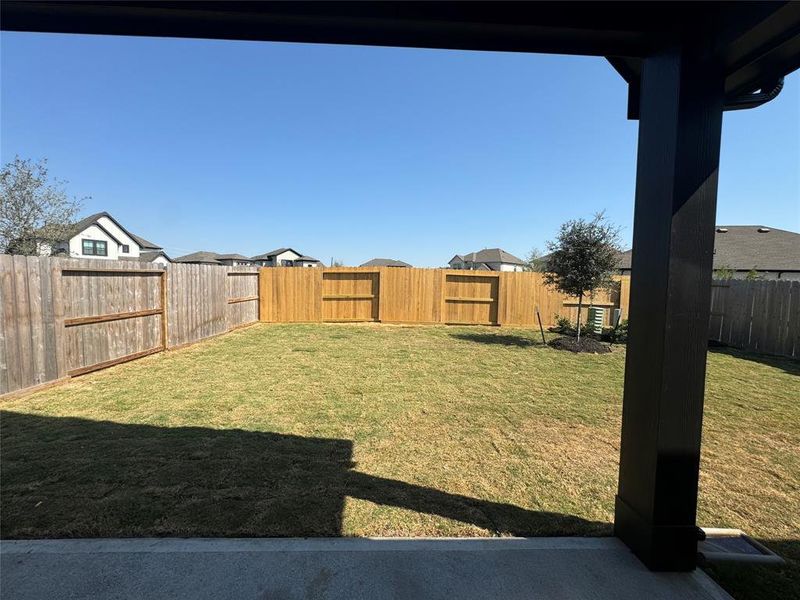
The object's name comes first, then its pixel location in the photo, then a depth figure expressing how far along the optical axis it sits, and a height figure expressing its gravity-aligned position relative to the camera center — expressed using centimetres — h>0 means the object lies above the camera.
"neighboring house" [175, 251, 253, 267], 5425 +258
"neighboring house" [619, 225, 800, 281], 2070 +208
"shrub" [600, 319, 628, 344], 1168 -150
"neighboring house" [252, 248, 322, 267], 5947 +293
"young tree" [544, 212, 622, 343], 1010 +71
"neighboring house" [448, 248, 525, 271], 6051 +327
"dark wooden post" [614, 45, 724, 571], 199 -2
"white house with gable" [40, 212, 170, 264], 2947 +267
